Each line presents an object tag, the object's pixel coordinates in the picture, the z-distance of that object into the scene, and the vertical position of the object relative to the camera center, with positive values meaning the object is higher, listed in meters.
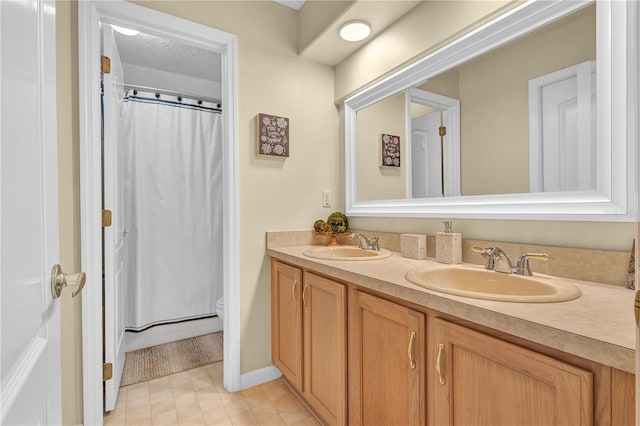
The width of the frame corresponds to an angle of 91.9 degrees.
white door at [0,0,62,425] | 0.44 +0.00
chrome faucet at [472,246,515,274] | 1.17 -0.18
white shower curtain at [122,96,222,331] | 2.52 +0.00
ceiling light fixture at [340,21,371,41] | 1.74 +1.04
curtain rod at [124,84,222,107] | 2.50 +1.02
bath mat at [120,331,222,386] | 2.05 -1.07
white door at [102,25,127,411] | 1.60 -0.05
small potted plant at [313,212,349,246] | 2.08 -0.10
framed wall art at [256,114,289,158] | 1.92 +0.48
